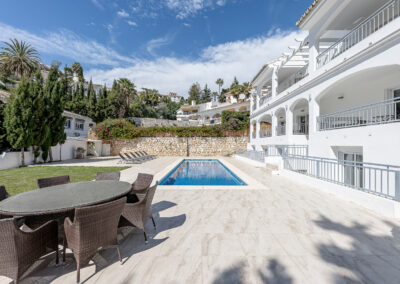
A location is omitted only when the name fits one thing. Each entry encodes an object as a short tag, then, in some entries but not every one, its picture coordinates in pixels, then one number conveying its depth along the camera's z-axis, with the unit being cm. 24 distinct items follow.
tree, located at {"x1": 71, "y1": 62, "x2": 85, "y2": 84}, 5109
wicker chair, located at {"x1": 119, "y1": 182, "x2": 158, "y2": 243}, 319
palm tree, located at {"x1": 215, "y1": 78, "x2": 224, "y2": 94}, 6625
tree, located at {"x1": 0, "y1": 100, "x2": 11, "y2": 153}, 1294
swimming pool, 959
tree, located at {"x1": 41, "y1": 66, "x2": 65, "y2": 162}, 1527
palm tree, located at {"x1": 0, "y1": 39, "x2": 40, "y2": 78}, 2103
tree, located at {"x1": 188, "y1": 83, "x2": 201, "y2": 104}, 6628
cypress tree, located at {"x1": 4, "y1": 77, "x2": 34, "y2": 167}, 1295
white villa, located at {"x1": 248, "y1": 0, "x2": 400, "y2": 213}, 620
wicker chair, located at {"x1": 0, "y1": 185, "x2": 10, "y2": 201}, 351
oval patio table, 261
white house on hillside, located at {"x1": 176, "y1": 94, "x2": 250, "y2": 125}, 3417
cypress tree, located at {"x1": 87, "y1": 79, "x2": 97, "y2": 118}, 3331
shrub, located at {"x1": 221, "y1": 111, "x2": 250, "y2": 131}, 2386
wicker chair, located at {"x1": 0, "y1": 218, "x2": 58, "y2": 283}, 210
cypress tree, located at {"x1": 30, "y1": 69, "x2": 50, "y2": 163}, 1413
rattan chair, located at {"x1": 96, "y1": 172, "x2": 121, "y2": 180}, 509
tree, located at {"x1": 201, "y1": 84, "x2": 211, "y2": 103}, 6731
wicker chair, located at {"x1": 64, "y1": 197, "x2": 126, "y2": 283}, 235
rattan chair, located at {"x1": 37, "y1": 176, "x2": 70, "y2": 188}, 438
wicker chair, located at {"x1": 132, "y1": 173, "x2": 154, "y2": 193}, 460
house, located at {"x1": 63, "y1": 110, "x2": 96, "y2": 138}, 2520
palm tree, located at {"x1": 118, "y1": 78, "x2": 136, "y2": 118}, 3506
